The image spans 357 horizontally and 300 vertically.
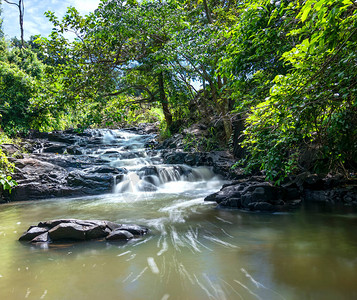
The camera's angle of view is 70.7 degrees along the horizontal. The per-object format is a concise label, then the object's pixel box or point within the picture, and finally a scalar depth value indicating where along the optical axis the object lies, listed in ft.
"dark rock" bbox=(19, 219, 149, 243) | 12.78
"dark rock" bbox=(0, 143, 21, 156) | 31.36
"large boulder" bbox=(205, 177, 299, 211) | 18.92
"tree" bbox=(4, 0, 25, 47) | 68.65
